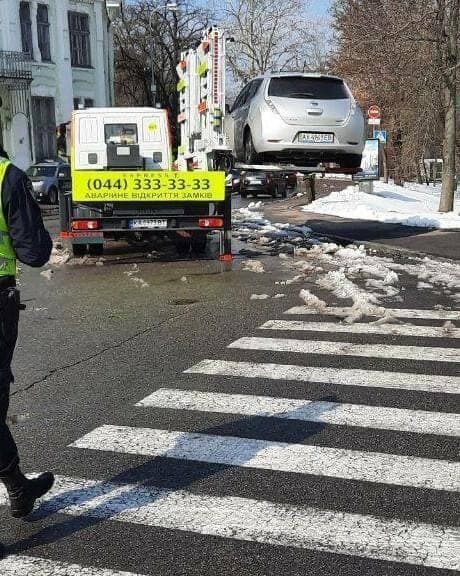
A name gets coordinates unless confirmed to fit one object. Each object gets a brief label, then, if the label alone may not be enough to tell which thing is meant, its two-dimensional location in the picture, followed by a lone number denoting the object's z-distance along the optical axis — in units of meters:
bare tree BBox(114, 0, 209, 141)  50.72
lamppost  34.58
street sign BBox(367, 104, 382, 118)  22.98
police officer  3.31
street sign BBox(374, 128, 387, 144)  25.42
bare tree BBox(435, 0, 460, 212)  17.23
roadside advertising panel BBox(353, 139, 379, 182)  24.67
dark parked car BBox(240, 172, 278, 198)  29.56
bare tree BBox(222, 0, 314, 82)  45.53
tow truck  11.52
